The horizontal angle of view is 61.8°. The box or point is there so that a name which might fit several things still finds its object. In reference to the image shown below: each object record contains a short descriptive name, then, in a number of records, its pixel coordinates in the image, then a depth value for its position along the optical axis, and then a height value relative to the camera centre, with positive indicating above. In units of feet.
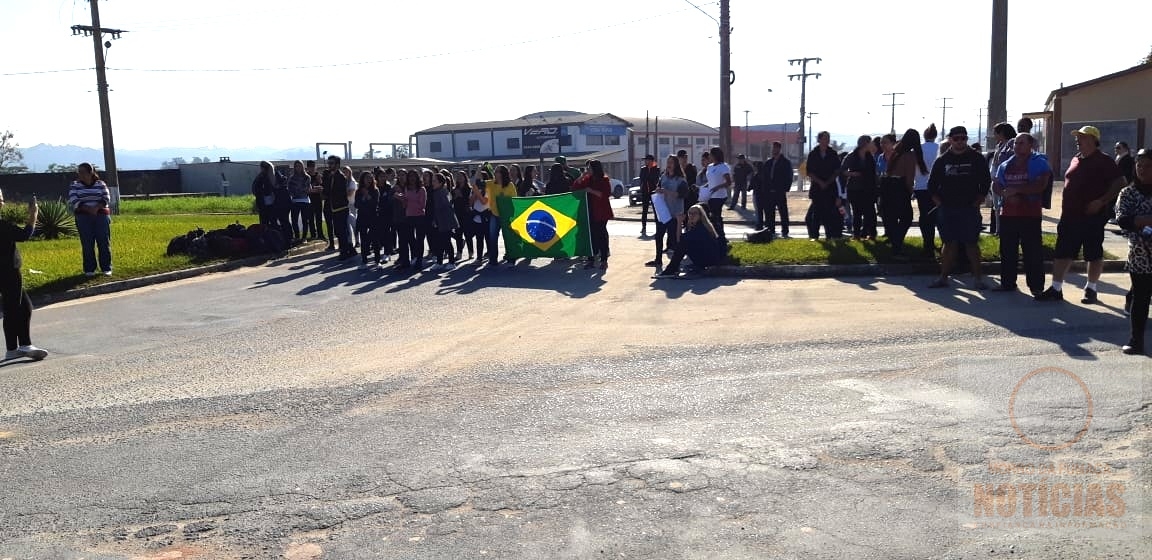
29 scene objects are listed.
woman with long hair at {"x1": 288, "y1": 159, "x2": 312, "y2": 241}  62.73 -0.90
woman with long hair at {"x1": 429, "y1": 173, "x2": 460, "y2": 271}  53.67 -2.77
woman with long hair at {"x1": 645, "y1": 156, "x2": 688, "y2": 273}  48.24 -1.49
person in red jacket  50.11 -1.92
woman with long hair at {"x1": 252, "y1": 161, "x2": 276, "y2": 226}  62.44 -0.79
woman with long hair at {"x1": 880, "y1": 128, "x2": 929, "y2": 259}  44.04 -1.55
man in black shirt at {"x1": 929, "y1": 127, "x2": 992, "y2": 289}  35.83 -1.45
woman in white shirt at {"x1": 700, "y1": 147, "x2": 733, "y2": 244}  53.16 -1.17
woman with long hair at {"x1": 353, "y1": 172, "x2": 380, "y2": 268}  55.16 -1.71
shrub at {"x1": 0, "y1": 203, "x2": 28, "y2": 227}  74.64 -2.16
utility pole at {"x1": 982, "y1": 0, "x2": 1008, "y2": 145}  68.33 +6.29
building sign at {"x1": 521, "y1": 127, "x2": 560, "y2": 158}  313.94 +9.29
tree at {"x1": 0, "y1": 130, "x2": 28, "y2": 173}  288.71 +9.45
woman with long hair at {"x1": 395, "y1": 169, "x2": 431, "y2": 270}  52.39 -2.52
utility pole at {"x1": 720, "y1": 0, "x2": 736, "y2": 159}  91.91 +8.42
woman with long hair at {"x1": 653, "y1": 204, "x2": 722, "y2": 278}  44.32 -3.61
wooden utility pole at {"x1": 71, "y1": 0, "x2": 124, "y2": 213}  121.39 +9.67
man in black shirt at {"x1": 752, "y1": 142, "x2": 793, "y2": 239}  58.08 -1.48
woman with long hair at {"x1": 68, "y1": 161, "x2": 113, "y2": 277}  47.34 -1.57
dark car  142.61 -4.79
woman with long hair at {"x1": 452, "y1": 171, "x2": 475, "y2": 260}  54.75 -1.76
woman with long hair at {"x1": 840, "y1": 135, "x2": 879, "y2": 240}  48.44 -1.20
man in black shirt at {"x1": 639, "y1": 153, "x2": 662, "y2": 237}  60.34 -0.62
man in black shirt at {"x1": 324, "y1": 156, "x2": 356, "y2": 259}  57.82 -1.66
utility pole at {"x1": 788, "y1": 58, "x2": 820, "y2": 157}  239.50 +21.31
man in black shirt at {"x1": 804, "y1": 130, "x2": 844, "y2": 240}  49.85 -1.49
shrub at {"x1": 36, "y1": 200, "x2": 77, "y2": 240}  71.41 -2.82
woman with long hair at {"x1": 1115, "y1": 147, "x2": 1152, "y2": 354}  25.05 -2.33
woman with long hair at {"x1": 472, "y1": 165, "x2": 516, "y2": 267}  53.11 -1.36
